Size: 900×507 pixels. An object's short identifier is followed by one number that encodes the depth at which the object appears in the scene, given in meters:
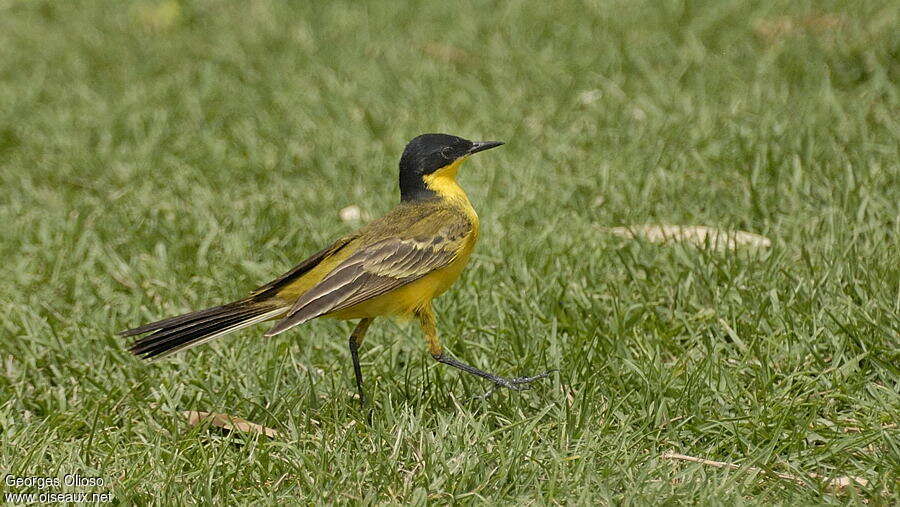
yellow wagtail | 8.52
